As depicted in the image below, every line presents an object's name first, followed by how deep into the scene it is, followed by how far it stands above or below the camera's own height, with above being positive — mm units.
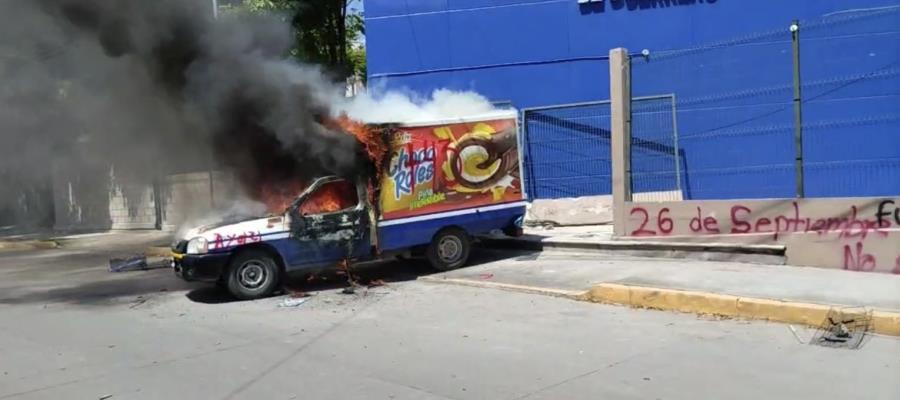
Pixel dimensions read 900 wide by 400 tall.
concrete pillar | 11008 +630
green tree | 18266 +4092
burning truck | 9492 -336
